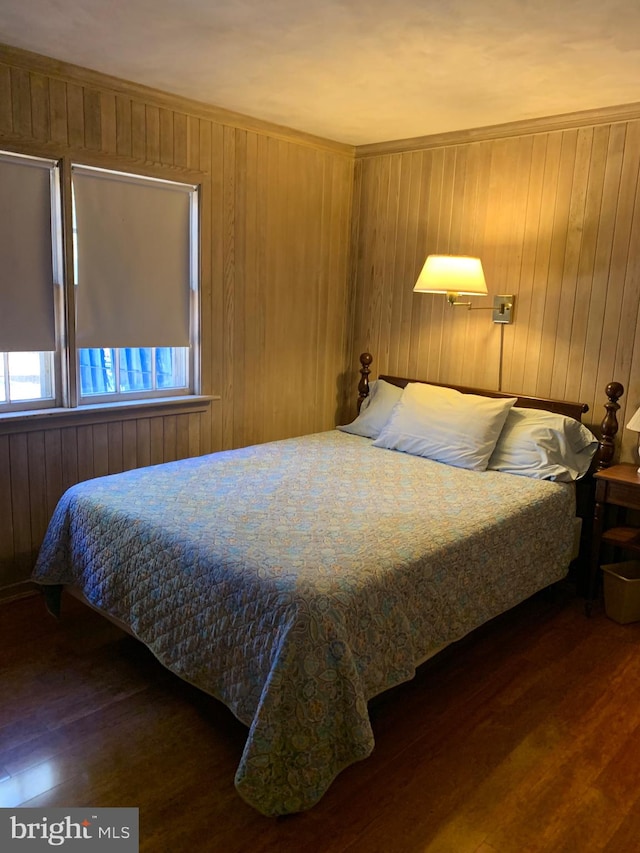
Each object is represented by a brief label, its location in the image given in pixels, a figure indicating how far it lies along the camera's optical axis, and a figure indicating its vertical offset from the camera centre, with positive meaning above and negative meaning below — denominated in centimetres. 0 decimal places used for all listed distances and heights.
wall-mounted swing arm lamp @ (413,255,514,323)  341 +19
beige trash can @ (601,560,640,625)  296 -126
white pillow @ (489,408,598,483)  314 -64
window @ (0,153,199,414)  291 +5
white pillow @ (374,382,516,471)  327 -58
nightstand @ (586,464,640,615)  297 -84
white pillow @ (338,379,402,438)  386 -60
